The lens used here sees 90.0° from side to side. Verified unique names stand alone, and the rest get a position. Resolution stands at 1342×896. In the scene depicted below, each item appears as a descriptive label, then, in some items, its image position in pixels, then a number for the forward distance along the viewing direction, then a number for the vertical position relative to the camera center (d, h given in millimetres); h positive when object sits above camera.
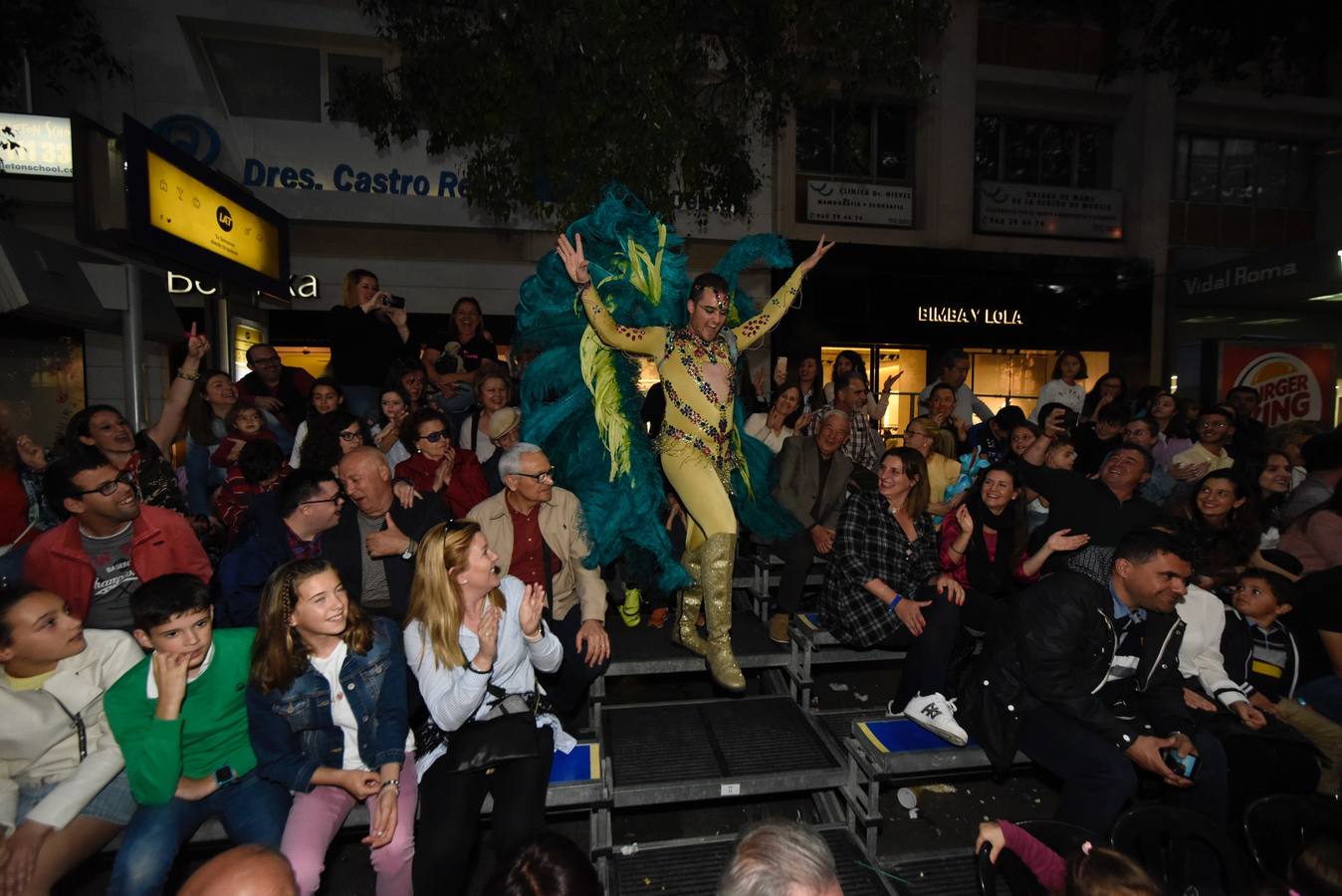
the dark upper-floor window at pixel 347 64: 10117 +5267
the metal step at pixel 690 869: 2721 -1914
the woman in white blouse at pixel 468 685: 2516 -1091
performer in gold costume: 3602 -77
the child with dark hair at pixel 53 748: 2258 -1220
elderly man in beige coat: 3391 -767
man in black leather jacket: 2773 -1232
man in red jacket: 2939 -615
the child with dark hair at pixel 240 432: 4637 -148
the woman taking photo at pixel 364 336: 5676 +644
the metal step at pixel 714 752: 3012 -1649
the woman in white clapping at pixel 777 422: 5656 -83
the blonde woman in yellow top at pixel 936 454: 5008 -316
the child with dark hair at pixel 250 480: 3783 -395
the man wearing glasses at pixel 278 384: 5902 +242
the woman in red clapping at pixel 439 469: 4070 -359
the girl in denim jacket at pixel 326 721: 2445 -1178
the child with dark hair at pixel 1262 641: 3324 -1135
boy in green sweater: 2297 -1165
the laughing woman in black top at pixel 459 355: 5785 +509
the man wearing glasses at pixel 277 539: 3033 -600
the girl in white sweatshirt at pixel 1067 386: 7171 +293
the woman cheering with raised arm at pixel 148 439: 3734 -170
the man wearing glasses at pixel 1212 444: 5453 -250
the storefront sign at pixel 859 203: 12102 +3814
